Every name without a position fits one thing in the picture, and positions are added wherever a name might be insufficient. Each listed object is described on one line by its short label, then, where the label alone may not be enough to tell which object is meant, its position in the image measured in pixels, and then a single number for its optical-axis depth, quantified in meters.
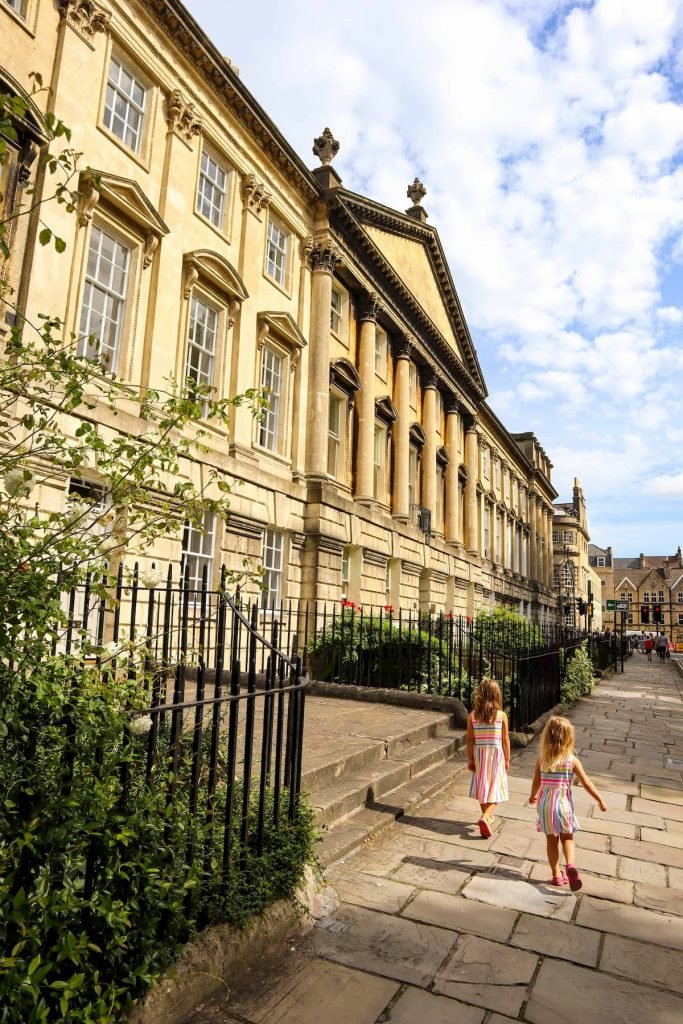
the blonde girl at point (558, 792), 4.21
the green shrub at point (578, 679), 13.37
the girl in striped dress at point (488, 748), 5.21
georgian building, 10.10
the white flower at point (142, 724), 2.40
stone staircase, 4.68
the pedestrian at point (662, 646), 39.44
